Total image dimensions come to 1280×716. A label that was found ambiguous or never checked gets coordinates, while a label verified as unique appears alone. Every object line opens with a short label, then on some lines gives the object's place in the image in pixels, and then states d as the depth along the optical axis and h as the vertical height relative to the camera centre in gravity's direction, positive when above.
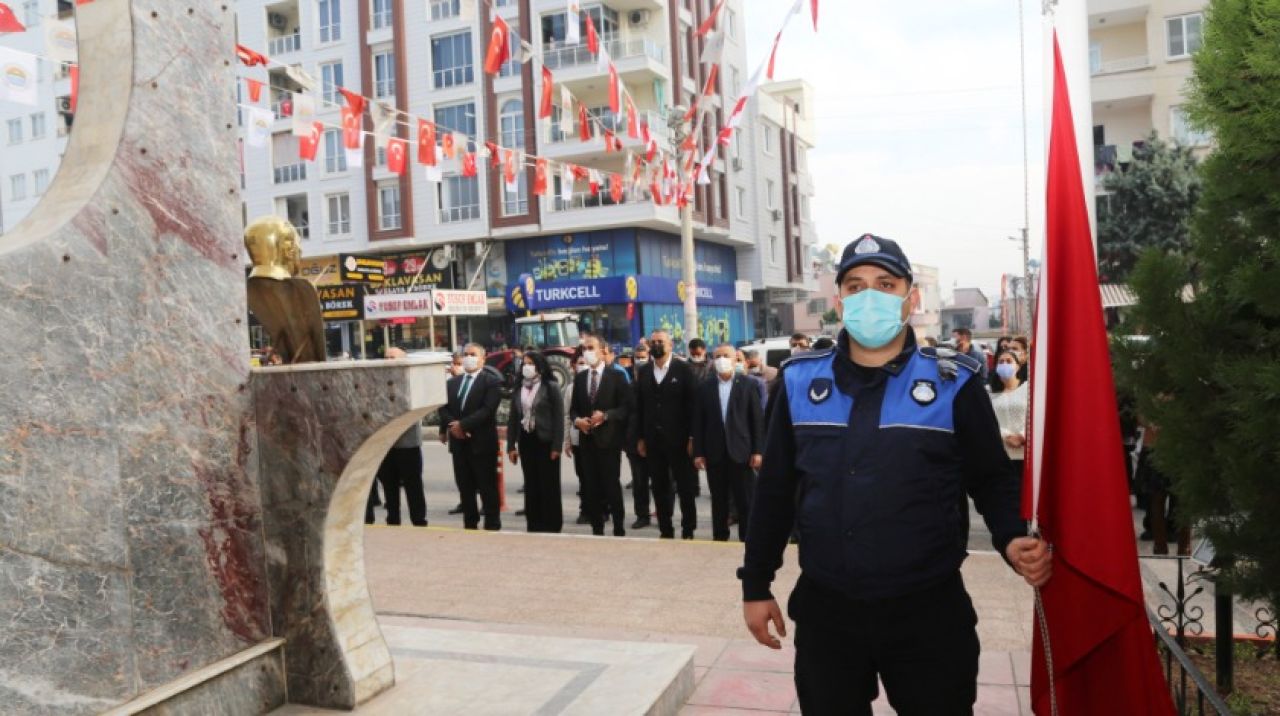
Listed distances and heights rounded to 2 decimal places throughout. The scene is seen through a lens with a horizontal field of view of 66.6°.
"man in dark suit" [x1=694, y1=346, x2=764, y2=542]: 8.86 -0.96
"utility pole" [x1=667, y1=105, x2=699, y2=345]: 21.55 +1.65
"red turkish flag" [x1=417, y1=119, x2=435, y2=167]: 13.92 +2.92
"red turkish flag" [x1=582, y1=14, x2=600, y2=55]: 12.30 +3.86
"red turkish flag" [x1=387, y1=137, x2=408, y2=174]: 14.17 +2.85
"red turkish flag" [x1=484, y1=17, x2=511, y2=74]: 11.83 +3.65
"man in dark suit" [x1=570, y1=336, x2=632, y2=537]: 9.57 -0.90
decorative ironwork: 2.98 -1.26
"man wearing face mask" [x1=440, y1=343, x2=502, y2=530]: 9.60 -0.87
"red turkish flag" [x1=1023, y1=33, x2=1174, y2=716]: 2.35 -0.42
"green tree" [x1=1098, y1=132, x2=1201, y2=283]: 27.66 +3.22
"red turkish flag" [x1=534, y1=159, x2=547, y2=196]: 18.25 +3.09
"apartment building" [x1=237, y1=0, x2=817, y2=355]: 34.06 +6.42
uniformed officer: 2.69 -0.51
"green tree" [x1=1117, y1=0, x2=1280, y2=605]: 2.73 -0.05
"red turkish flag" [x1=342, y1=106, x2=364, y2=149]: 12.20 +2.82
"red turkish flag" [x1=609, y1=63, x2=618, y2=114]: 13.95 +3.57
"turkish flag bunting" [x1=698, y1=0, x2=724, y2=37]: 11.16 +3.63
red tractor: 26.64 +0.26
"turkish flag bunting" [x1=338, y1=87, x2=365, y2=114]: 11.65 +3.02
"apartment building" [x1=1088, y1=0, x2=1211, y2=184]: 31.33 +7.99
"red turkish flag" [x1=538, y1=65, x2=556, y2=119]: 13.41 +3.42
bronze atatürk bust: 4.22 +0.26
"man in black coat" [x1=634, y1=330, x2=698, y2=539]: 9.43 -0.87
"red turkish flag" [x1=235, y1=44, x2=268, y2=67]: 9.54 +2.99
